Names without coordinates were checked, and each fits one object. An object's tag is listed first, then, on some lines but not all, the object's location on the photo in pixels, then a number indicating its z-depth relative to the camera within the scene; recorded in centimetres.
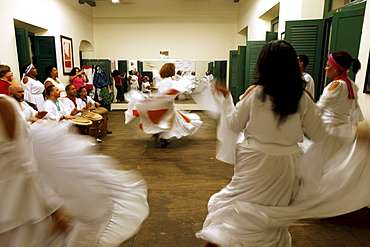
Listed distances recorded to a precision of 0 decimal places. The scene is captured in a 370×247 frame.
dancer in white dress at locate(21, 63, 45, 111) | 545
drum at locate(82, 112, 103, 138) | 476
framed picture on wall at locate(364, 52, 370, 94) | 294
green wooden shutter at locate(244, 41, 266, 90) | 721
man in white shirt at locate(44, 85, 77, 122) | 414
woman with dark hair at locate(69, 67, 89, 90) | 737
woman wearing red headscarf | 263
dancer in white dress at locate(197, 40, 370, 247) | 148
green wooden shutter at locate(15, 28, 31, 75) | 588
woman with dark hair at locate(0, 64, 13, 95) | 411
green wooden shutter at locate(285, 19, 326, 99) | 452
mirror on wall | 1109
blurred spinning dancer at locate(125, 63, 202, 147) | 470
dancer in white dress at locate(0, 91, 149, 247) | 111
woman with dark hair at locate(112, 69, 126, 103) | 1059
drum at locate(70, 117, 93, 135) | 429
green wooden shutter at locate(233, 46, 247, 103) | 803
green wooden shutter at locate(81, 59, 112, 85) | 998
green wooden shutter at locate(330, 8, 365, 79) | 335
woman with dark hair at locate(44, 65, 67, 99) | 586
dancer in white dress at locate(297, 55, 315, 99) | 372
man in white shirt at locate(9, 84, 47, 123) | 300
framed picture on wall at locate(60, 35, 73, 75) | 835
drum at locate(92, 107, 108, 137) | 533
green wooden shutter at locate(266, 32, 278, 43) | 591
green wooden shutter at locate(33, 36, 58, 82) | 722
